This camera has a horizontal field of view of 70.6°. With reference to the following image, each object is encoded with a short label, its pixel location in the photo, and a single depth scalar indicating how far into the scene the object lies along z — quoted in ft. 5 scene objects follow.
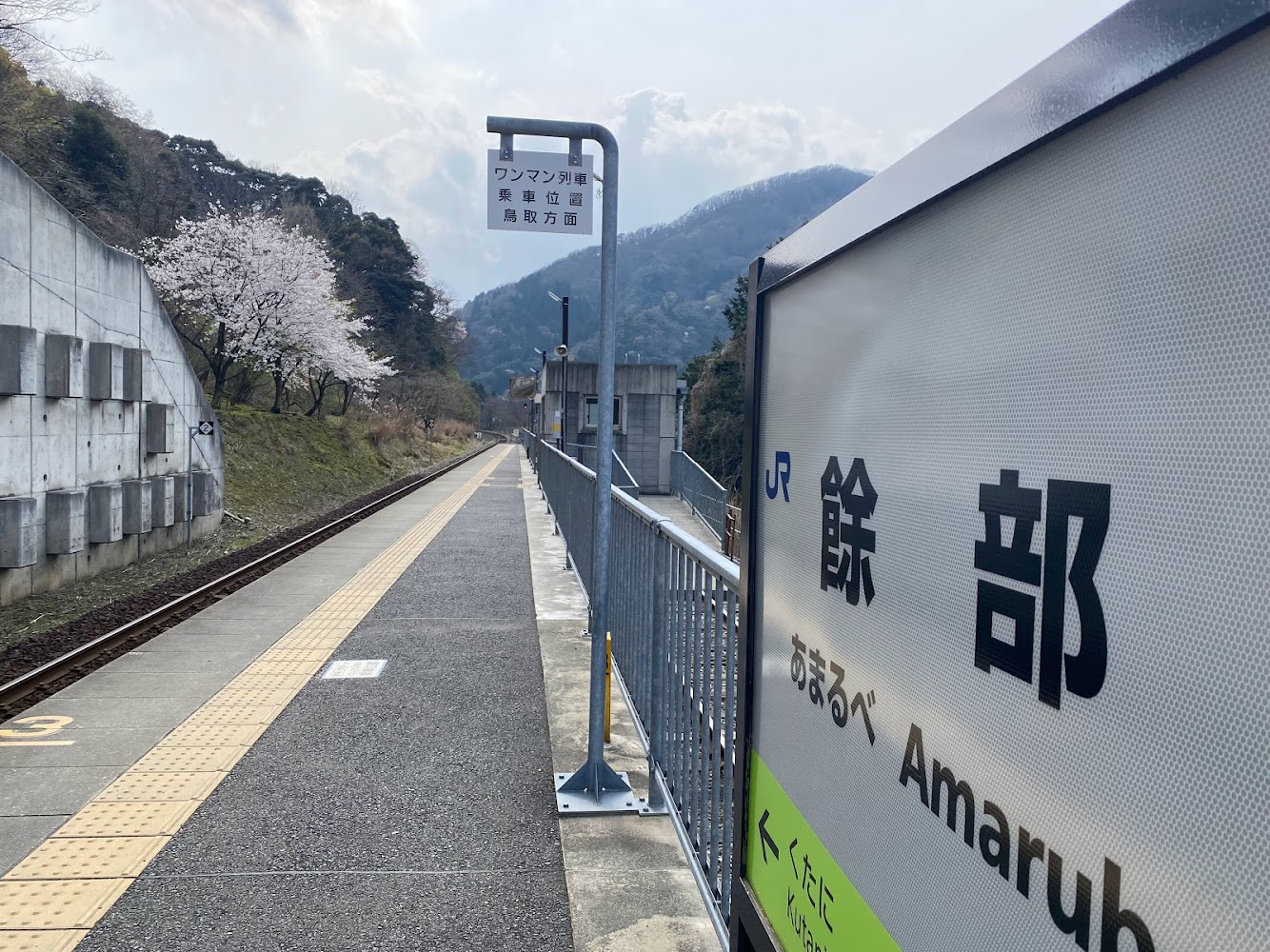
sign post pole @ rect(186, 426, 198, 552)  45.37
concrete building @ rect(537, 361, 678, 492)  122.21
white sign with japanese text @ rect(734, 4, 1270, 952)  2.73
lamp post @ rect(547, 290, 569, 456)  71.66
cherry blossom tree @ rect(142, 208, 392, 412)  87.40
